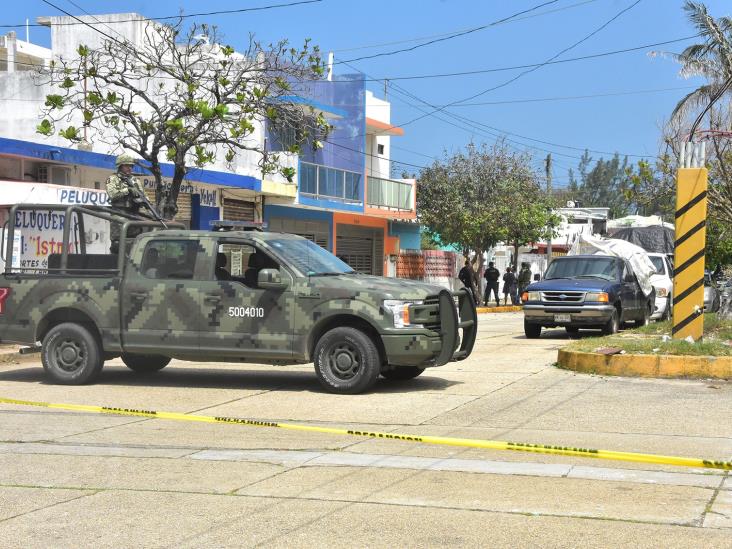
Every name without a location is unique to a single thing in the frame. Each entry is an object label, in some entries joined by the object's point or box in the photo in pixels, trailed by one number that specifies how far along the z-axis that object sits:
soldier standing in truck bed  13.22
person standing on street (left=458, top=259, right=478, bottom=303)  32.88
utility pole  43.19
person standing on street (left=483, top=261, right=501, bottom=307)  35.29
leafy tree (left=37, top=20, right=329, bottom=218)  17.45
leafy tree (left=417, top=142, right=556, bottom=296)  38.19
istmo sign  12.53
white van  24.38
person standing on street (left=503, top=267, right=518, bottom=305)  38.28
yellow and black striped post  13.63
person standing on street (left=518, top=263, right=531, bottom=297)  36.38
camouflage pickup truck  10.69
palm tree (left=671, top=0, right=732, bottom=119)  24.19
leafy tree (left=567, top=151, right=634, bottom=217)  118.81
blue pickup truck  19.23
